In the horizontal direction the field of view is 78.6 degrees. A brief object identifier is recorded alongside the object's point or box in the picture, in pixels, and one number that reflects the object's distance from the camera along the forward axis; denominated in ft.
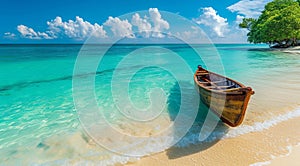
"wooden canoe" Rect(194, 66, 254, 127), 14.13
